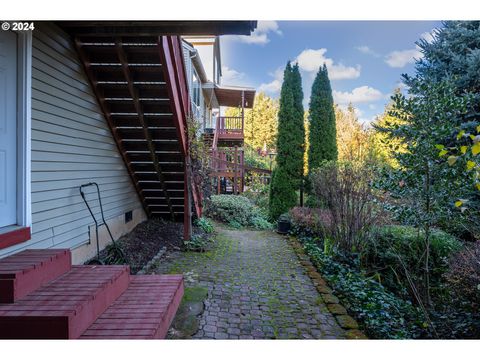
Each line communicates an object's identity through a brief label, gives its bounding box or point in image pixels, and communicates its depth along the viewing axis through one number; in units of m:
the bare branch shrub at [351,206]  4.68
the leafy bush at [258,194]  10.82
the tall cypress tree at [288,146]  8.58
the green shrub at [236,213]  8.45
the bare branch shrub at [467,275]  2.88
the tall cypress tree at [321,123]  8.77
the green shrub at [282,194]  8.53
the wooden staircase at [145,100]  3.65
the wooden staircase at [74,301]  1.85
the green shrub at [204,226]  6.93
